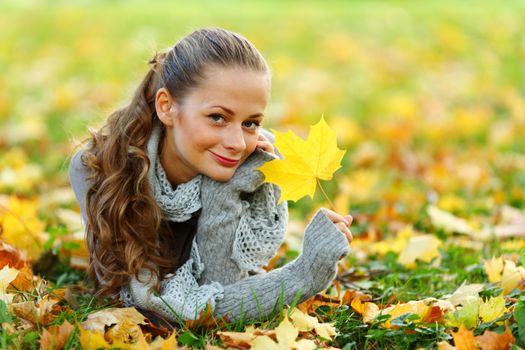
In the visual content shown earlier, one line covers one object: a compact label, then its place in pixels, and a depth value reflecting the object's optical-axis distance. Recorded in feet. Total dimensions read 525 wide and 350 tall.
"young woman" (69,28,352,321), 15.35
